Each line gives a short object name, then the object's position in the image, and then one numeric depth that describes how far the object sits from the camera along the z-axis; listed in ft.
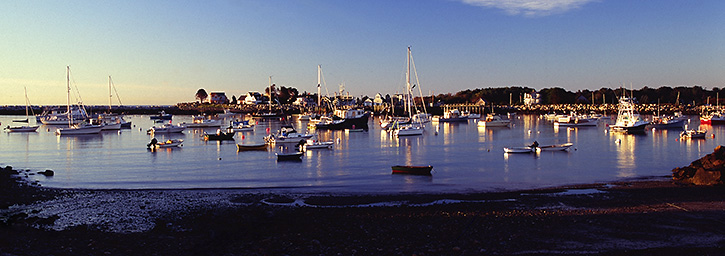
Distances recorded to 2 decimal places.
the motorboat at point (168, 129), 236.84
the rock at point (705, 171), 75.82
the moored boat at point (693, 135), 180.65
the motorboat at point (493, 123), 280.92
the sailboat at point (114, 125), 260.83
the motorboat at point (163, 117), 410.68
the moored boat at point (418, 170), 94.58
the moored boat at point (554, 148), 135.28
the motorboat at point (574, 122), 281.37
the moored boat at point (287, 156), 122.31
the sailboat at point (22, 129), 252.62
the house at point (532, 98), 622.13
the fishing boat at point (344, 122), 268.89
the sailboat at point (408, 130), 207.92
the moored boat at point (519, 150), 132.67
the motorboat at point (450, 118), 354.13
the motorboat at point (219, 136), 184.44
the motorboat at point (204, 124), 289.33
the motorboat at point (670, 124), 256.32
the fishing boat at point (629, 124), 220.84
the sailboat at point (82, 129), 226.79
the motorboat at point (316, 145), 149.69
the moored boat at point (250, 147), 148.46
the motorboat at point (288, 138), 164.39
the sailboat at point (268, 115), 444.47
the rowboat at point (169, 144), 156.31
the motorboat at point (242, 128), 252.42
